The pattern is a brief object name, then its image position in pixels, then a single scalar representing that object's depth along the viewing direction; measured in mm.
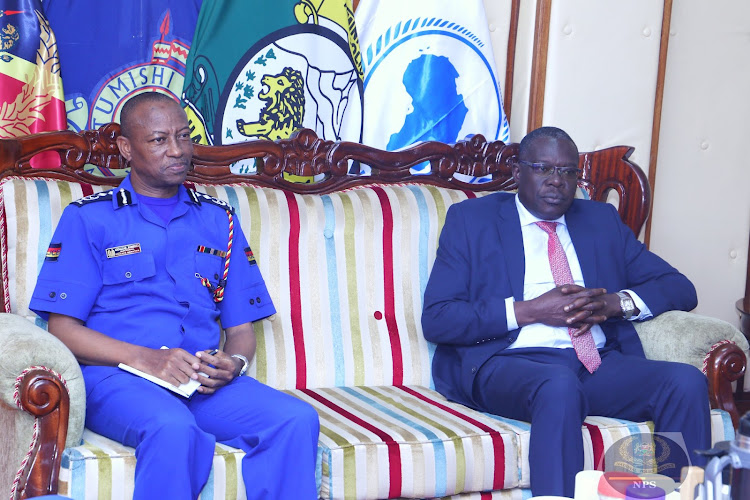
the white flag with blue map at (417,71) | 3457
